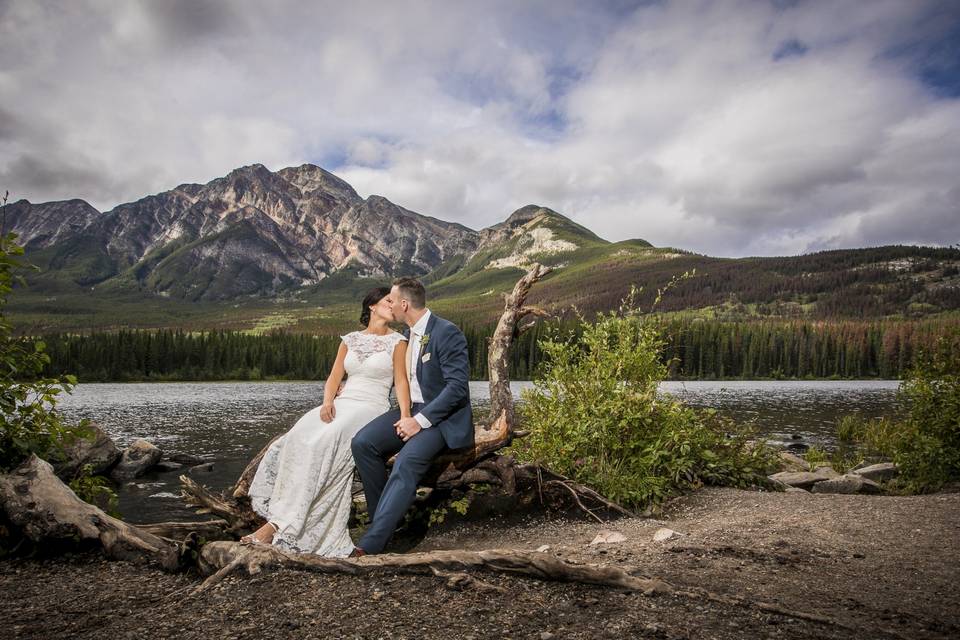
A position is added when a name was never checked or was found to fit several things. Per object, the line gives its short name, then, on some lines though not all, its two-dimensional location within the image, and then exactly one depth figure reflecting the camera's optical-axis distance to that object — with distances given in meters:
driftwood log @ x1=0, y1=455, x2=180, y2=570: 6.39
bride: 6.84
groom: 6.75
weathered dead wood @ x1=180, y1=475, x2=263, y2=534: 7.49
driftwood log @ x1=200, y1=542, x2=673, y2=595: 5.05
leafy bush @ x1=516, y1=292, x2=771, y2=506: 9.86
